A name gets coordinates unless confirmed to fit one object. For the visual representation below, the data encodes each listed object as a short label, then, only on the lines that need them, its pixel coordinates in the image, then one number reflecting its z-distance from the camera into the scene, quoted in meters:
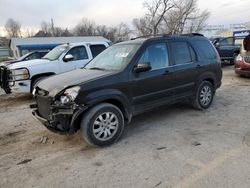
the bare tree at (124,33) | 57.31
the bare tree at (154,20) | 35.98
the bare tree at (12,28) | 78.60
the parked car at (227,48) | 11.84
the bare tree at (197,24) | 42.49
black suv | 3.17
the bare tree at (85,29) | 60.10
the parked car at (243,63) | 7.82
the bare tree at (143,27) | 38.04
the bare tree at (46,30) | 61.74
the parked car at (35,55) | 11.10
